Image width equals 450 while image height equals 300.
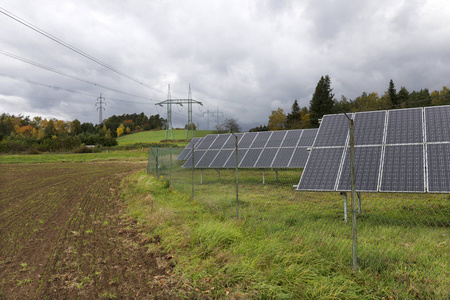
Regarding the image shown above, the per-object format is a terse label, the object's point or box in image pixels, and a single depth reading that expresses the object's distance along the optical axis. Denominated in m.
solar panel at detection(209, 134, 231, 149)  19.11
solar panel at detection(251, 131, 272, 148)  17.47
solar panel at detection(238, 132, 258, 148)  17.93
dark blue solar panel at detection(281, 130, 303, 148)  16.36
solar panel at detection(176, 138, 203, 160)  21.28
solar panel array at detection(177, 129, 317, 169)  15.08
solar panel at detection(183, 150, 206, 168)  17.64
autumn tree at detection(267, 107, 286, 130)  66.91
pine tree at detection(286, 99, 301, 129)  73.38
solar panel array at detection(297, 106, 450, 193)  6.60
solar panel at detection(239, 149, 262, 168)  15.47
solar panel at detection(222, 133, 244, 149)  18.27
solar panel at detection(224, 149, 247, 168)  15.77
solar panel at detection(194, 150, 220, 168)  16.95
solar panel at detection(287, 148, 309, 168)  14.31
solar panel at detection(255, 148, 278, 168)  15.00
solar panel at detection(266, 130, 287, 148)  17.02
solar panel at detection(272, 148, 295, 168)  14.70
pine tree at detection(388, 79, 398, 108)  63.87
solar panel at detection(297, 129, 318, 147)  15.57
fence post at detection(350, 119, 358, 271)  4.52
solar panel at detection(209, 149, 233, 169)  16.38
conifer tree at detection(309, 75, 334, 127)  66.75
